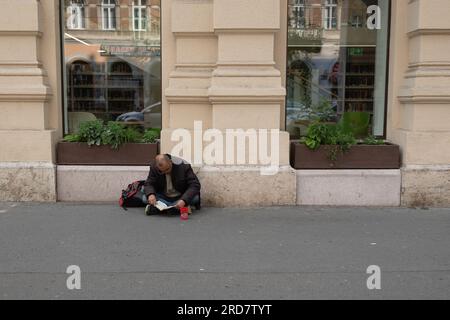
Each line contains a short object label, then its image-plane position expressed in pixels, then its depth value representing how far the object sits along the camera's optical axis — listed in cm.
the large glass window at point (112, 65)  791
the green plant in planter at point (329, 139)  727
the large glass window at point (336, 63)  788
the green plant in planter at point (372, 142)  750
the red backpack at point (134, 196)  696
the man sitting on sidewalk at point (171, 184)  656
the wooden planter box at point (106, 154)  737
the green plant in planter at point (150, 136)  752
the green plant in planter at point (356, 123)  798
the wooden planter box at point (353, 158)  729
